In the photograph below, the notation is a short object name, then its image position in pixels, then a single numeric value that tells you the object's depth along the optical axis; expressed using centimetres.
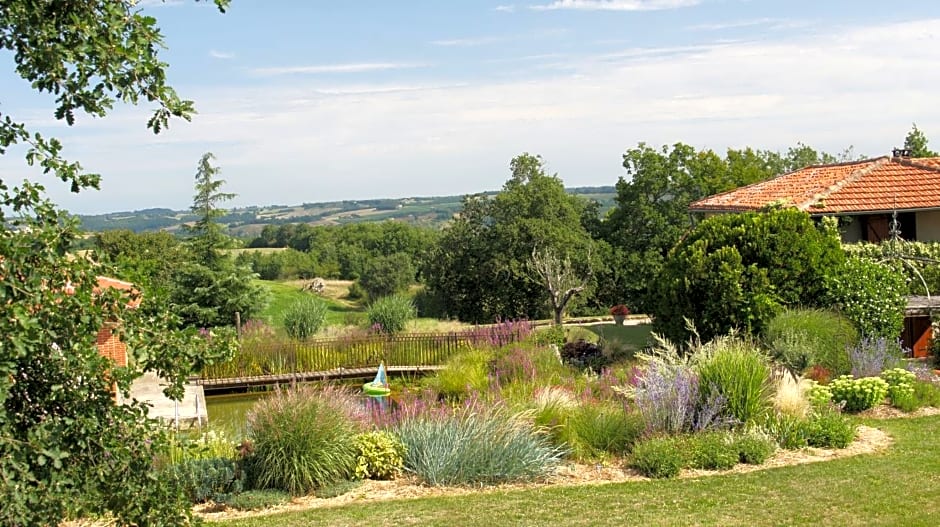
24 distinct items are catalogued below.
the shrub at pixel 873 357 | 1219
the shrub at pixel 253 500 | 842
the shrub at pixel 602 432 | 955
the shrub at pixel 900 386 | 1130
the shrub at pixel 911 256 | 1801
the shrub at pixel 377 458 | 914
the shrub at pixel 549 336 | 1816
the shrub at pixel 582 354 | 1745
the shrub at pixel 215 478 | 853
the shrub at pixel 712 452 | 895
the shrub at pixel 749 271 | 1434
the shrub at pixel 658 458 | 877
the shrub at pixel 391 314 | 2375
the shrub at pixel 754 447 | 905
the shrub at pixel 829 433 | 954
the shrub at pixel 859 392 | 1119
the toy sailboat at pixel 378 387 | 1573
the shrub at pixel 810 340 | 1230
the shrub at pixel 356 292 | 5084
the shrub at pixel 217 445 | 957
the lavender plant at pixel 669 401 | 955
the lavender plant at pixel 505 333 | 1824
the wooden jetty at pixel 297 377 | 2008
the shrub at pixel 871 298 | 1377
